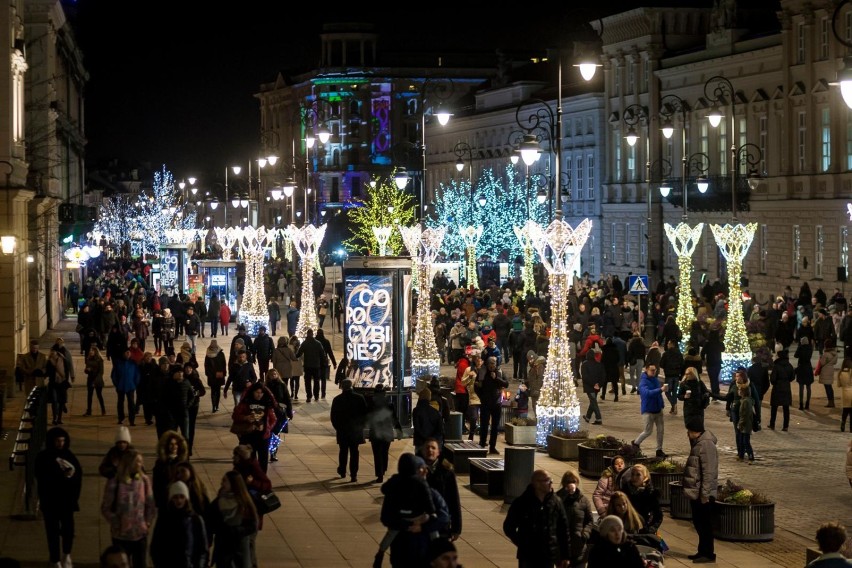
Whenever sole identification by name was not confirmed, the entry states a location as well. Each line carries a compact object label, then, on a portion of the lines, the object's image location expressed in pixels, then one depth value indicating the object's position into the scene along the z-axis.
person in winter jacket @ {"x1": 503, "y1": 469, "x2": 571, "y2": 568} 13.65
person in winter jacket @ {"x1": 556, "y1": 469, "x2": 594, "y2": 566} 14.40
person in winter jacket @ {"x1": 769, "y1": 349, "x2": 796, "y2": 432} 27.59
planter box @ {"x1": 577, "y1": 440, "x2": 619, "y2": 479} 22.27
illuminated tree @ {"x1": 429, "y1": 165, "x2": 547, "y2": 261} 75.31
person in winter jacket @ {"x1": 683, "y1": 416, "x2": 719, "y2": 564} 17.05
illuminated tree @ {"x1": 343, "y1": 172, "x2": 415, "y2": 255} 90.19
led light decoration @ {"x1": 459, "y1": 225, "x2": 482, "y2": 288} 63.25
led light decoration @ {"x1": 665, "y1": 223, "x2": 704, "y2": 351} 41.06
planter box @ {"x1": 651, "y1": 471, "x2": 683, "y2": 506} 20.22
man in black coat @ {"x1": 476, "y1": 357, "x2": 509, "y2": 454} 24.75
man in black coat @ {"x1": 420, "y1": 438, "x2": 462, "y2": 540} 15.13
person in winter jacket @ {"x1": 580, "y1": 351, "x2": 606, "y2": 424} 28.61
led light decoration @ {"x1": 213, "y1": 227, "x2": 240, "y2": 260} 67.12
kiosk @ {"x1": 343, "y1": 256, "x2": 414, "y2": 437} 27.42
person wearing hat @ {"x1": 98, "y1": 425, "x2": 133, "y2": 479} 15.07
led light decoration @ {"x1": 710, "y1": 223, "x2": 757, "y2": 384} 35.34
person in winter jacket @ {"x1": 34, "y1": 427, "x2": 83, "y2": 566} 15.48
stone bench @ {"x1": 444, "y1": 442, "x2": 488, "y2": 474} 22.66
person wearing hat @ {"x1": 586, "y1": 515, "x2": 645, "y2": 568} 12.30
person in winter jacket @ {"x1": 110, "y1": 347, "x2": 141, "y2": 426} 28.22
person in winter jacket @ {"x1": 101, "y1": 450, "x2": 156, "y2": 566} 14.07
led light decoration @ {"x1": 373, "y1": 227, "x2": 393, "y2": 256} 54.00
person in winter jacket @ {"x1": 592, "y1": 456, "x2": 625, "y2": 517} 15.66
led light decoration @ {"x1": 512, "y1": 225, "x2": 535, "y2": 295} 58.41
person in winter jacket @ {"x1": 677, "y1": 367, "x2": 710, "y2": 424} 23.84
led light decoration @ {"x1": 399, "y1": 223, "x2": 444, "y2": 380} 36.16
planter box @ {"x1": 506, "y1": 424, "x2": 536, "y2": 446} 25.66
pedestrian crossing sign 42.25
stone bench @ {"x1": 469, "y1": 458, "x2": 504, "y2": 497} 20.69
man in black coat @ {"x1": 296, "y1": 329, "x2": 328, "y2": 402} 32.03
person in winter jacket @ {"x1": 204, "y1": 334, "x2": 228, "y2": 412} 29.92
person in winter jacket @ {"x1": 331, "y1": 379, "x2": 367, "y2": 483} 21.48
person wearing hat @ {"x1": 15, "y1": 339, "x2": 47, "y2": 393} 28.01
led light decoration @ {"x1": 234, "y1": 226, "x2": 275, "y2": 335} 50.81
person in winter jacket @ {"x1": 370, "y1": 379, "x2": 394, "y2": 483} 21.44
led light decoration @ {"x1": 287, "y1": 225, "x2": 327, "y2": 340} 43.25
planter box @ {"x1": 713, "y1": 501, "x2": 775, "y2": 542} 18.19
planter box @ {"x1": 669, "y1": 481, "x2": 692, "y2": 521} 19.59
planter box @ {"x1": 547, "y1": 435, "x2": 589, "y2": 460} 24.16
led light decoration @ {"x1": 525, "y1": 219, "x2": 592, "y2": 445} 25.03
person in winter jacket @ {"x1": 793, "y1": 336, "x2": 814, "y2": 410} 29.95
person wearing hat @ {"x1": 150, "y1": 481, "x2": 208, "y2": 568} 12.86
